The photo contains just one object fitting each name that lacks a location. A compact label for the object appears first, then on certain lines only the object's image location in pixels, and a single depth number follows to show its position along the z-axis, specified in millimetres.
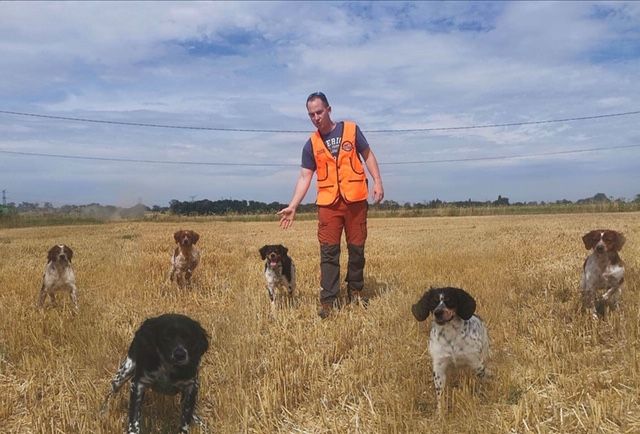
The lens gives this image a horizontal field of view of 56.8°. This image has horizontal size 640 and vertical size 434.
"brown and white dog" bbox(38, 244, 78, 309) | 8500
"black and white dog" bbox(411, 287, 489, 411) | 4723
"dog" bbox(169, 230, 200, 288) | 10266
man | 7453
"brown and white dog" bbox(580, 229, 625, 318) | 6855
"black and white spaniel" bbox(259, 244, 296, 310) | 8477
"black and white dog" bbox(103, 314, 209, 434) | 4250
